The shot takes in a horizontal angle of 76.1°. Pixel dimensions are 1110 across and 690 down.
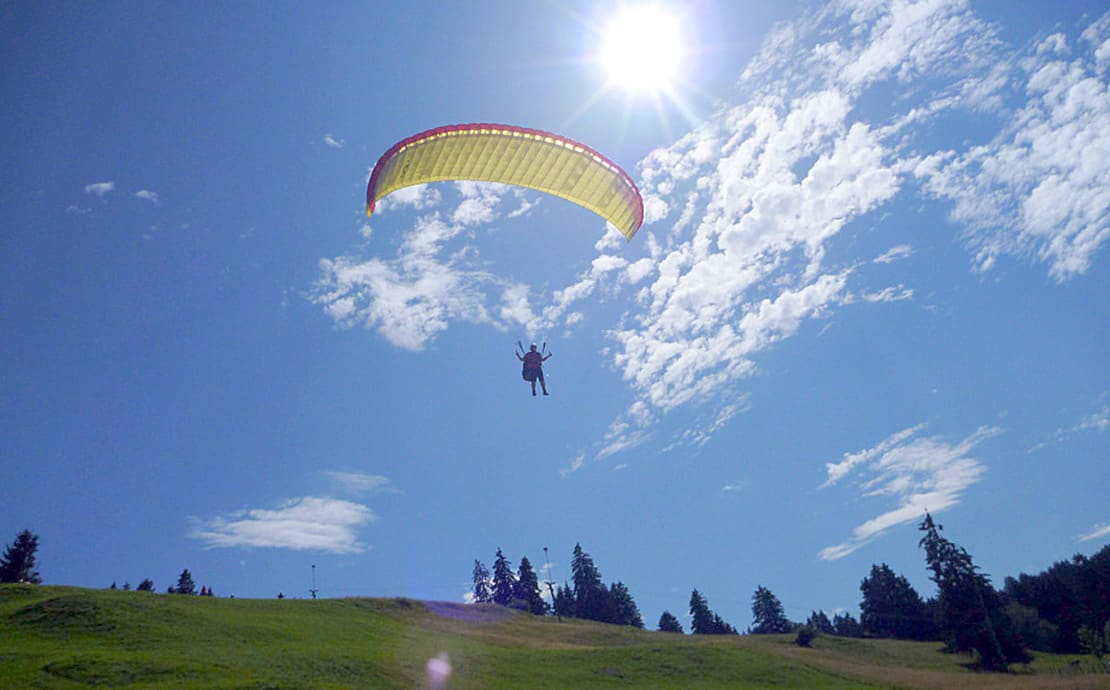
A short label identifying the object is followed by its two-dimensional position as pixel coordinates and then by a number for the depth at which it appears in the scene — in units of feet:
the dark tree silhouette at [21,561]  243.19
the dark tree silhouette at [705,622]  320.70
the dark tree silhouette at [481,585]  340.59
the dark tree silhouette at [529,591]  309.01
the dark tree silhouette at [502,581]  318.04
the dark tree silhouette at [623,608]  322.57
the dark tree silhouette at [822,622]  374.22
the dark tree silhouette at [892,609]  272.72
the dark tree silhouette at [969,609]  180.24
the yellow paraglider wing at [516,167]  68.95
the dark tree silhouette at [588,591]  318.86
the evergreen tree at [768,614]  314.35
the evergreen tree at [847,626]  331.98
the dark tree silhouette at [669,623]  354.33
